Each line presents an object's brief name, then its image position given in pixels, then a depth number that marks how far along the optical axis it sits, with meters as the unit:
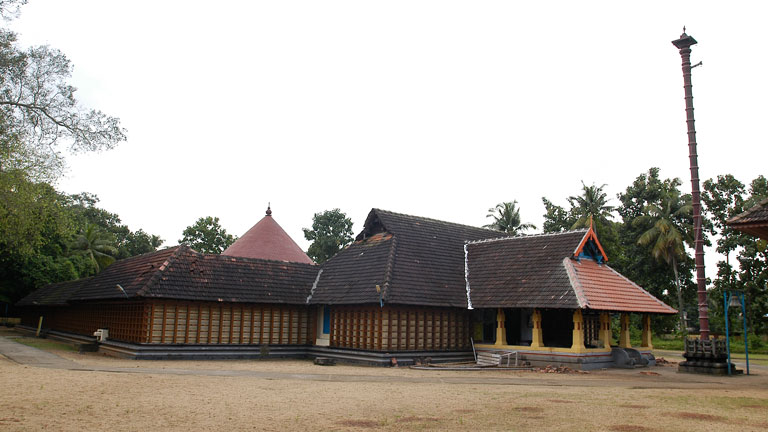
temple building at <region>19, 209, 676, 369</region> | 19.31
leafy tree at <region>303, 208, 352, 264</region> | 56.69
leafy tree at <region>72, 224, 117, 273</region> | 46.86
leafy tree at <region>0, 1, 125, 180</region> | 20.33
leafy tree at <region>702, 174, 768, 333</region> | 35.94
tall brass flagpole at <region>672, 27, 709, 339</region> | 18.16
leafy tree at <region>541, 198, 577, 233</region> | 44.94
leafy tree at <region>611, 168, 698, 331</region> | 41.66
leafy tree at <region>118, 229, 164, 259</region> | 59.66
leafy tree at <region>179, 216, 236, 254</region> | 51.00
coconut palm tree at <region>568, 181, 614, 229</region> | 44.47
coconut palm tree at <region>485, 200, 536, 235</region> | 48.94
